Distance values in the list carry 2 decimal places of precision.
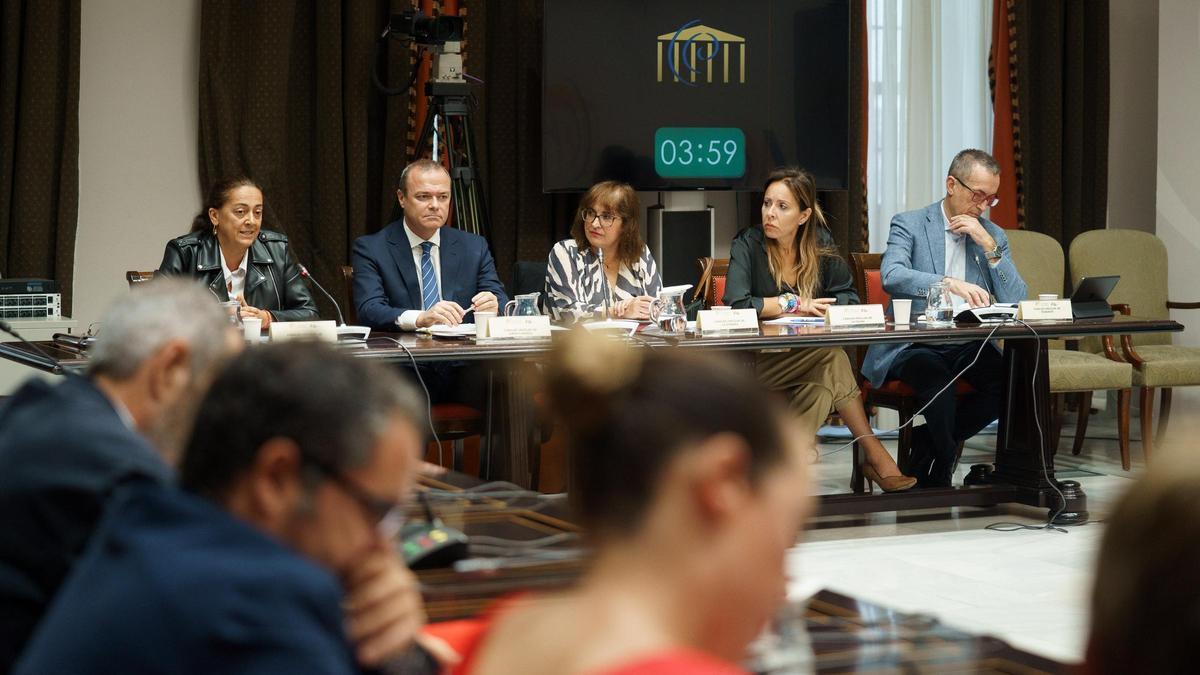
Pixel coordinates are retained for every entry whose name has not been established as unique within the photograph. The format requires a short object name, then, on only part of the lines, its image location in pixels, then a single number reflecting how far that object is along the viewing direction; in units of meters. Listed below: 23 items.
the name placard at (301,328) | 7.18
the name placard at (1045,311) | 8.74
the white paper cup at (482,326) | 7.73
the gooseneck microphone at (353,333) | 7.82
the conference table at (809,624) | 2.20
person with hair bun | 1.54
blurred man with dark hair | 1.64
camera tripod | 10.87
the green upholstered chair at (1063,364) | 10.35
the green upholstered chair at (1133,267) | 12.25
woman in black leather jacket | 8.67
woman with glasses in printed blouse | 9.53
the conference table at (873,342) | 7.37
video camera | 10.69
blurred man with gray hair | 2.35
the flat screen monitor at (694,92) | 11.75
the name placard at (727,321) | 8.26
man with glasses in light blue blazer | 9.27
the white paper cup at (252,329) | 7.17
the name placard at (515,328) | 7.74
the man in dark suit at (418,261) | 9.13
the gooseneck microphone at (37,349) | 4.65
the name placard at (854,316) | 8.54
